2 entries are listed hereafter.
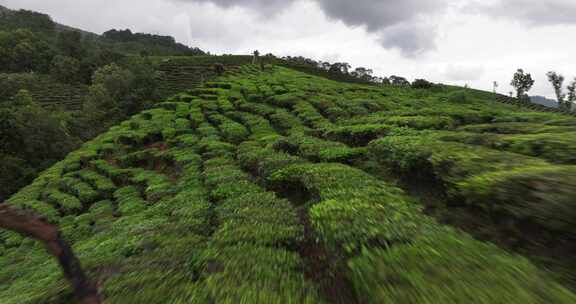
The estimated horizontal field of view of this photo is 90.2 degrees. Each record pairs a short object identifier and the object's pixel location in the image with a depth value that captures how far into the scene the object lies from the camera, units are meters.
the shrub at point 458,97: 20.08
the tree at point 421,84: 29.72
